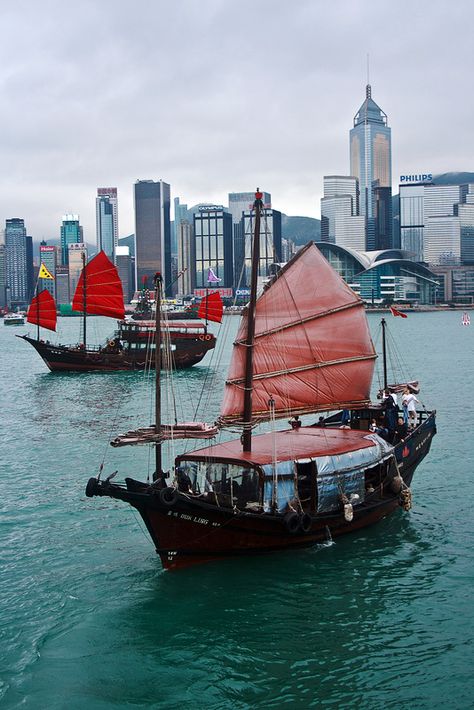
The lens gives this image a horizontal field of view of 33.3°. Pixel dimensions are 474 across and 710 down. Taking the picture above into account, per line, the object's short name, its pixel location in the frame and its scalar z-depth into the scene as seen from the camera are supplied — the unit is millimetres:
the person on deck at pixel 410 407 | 27531
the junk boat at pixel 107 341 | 67875
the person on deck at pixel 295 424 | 24562
